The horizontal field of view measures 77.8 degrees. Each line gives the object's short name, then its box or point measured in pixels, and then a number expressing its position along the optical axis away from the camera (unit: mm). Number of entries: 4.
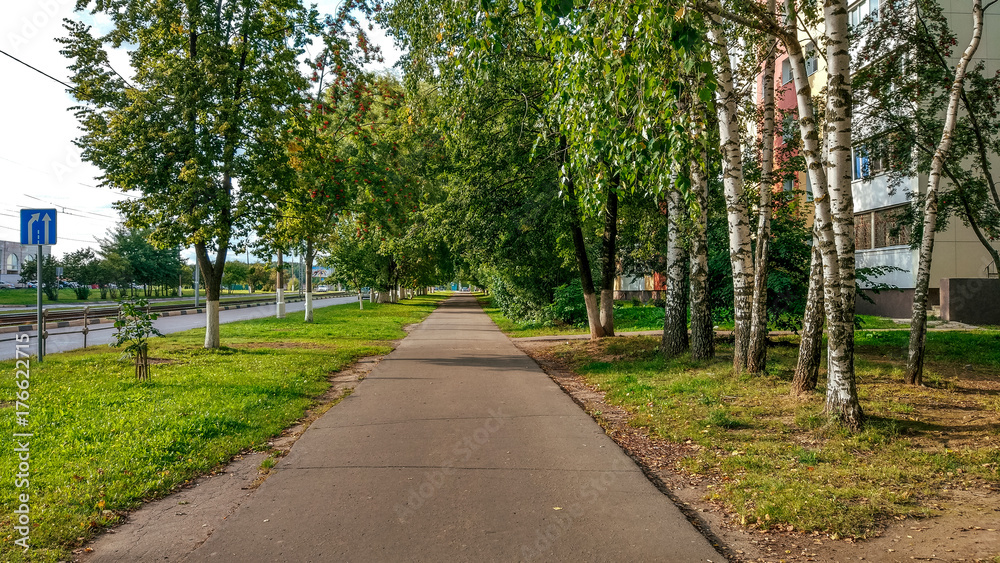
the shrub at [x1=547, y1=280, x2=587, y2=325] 21828
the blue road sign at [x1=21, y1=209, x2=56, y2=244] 11695
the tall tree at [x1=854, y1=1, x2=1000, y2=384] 12078
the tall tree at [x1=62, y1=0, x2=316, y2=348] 13281
